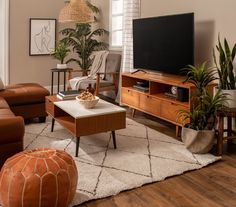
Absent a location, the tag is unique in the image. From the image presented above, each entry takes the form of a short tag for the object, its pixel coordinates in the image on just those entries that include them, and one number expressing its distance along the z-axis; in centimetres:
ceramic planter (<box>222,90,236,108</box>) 318
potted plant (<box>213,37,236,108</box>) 319
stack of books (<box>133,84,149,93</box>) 447
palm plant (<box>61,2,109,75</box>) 636
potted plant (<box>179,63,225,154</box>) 316
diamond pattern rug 256
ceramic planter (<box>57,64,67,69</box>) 609
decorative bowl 332
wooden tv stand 382
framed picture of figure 645
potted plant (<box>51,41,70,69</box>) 604
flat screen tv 387
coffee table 305
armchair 529
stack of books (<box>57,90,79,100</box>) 387
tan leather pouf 197
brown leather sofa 405
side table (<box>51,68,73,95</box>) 600
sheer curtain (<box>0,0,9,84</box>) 616
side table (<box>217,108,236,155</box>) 310
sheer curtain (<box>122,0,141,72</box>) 511
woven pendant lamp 527
